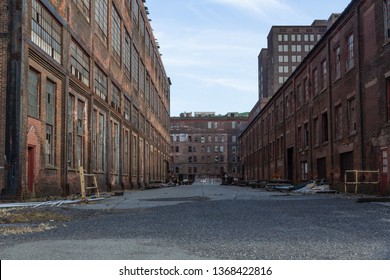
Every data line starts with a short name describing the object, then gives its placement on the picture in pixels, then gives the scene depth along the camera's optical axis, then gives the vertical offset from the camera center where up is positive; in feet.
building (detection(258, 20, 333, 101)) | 294.05 +76.25
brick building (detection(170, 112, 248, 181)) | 346.33 +19.55
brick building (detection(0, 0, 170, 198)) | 50.88 +11.10
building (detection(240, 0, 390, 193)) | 60.80 +10.61
